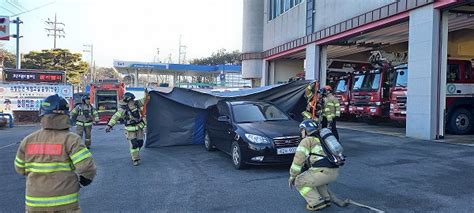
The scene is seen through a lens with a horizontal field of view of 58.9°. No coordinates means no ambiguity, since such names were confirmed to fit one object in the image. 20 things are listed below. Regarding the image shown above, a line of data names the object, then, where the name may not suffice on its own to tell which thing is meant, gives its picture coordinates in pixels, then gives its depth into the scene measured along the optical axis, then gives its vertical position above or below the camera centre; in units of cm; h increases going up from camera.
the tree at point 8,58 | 5128 +482
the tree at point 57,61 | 4647 +415
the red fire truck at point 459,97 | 1381 +27
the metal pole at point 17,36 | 2828 +408
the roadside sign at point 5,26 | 2812 +472
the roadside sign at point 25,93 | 2316 +20
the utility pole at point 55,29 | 6216 +1018
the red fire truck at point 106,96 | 2569 +17
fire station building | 1224 +292
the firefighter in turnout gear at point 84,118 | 1217 -58
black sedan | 805 -65
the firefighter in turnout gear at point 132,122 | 924 -51
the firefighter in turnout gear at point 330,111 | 1049 -21
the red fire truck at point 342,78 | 1936 +124
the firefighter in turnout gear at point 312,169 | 532 -86
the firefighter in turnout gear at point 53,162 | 346 -54
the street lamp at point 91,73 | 7946 +499
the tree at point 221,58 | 7361 +763
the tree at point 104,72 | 10424 +688
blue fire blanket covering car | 1198 -18
